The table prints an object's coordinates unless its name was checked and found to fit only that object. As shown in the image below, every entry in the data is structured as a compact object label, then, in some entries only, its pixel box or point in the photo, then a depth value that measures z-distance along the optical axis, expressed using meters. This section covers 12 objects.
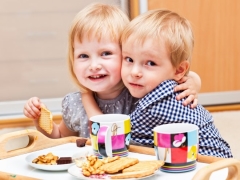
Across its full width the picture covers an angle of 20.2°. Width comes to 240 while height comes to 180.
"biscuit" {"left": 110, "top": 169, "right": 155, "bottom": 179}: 1.18
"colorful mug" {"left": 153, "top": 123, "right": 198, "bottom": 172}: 1.22
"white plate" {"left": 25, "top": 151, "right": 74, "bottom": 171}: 1.26
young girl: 1.58
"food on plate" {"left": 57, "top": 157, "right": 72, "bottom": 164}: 1.29
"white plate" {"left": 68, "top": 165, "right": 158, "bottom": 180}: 1.19
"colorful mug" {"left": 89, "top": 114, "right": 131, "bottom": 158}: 1.31
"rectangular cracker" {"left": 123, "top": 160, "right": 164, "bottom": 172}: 1.20
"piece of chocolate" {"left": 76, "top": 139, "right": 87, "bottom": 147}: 1.47
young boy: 1.47
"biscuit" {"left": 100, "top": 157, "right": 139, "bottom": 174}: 1.20
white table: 1.22
